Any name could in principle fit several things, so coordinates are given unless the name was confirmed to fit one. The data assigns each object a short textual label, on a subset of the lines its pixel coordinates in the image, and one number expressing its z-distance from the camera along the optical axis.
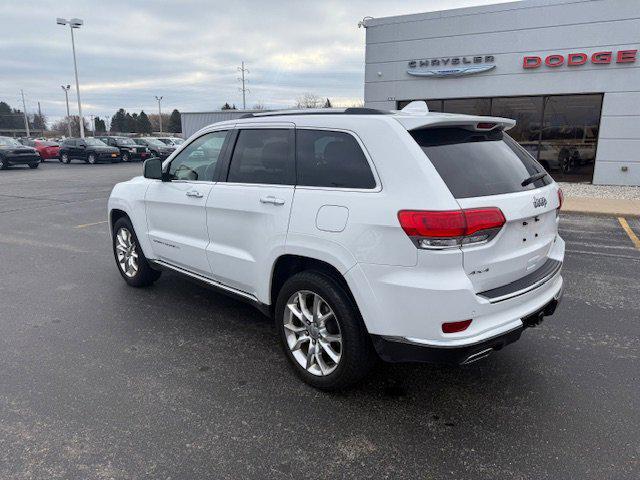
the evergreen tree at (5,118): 107.44
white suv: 2.69
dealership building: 14.23
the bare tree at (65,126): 103.40
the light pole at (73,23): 35.44
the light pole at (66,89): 61.54
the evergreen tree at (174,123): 108.76
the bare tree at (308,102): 71.81
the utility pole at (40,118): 110.38
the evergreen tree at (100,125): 114.15
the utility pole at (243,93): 78.00
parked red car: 31.22
